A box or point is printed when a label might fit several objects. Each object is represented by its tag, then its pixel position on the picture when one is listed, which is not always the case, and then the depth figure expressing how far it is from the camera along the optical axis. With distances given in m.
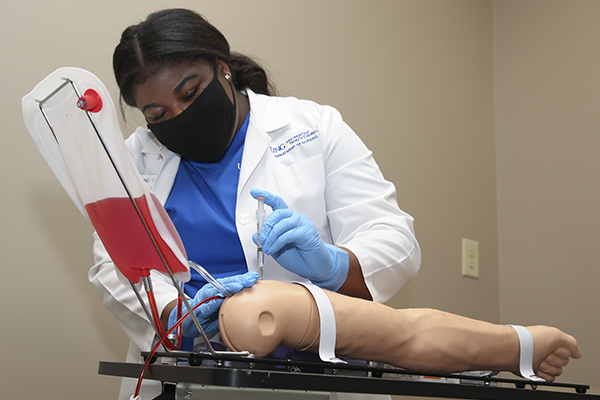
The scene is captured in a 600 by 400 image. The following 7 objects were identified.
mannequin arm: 0.80
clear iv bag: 0.68
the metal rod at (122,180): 0.67
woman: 1.08
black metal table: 0.58
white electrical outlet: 2.26
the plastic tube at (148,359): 0.64
